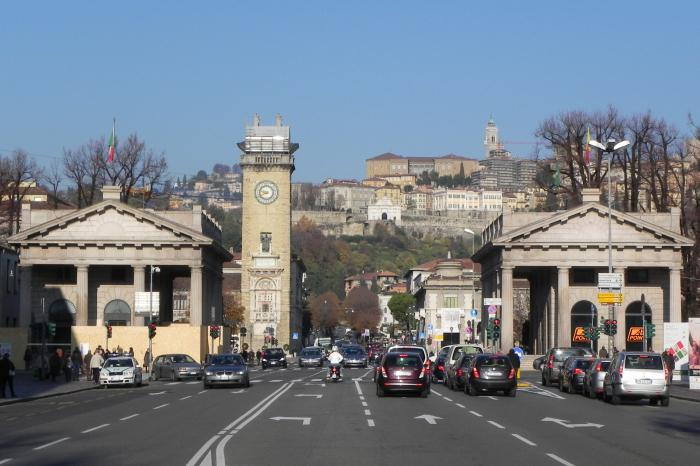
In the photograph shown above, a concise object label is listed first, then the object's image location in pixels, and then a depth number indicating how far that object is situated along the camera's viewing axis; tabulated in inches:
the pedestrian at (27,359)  2812.5
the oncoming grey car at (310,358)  3782.0
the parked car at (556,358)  2194.9
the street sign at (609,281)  2423.7
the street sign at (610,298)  2423.7
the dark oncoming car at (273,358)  3759.8
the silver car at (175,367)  2554.1
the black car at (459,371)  1908.0
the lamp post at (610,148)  2242.0
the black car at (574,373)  1914.6
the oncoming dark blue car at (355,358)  3631.9
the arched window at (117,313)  3484.3
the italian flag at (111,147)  3472.0
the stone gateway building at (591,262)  3324.3
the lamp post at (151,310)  2885.8
